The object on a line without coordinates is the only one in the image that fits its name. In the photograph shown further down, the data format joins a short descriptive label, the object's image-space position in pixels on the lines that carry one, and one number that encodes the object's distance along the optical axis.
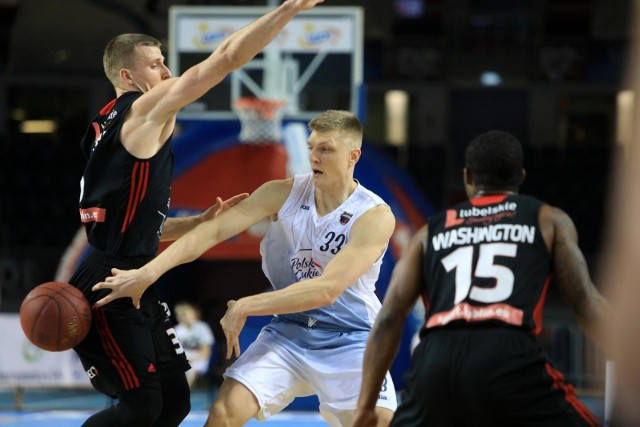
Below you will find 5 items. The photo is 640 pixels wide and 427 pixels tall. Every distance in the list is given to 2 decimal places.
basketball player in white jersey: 9.52
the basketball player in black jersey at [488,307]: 6.67
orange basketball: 8.90
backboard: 29.16
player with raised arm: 9.02
